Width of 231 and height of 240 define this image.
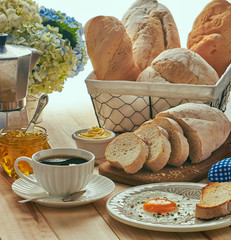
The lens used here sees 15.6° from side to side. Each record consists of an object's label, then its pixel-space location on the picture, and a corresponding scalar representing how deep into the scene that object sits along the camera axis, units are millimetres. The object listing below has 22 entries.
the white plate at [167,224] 1150
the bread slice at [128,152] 1315
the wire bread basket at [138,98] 1476
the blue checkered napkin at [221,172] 1306
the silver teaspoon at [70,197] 1230
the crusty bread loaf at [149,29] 1622
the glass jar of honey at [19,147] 1347
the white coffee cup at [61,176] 1224
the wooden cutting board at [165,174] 1316
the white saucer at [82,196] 1227
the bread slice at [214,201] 1168
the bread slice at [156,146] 1318
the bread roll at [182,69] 1515
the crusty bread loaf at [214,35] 1627
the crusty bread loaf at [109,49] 1564
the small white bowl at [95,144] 1439
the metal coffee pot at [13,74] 1310
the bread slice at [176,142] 1340
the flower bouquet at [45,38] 1522
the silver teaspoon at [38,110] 1385
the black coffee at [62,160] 1252
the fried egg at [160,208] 1180
